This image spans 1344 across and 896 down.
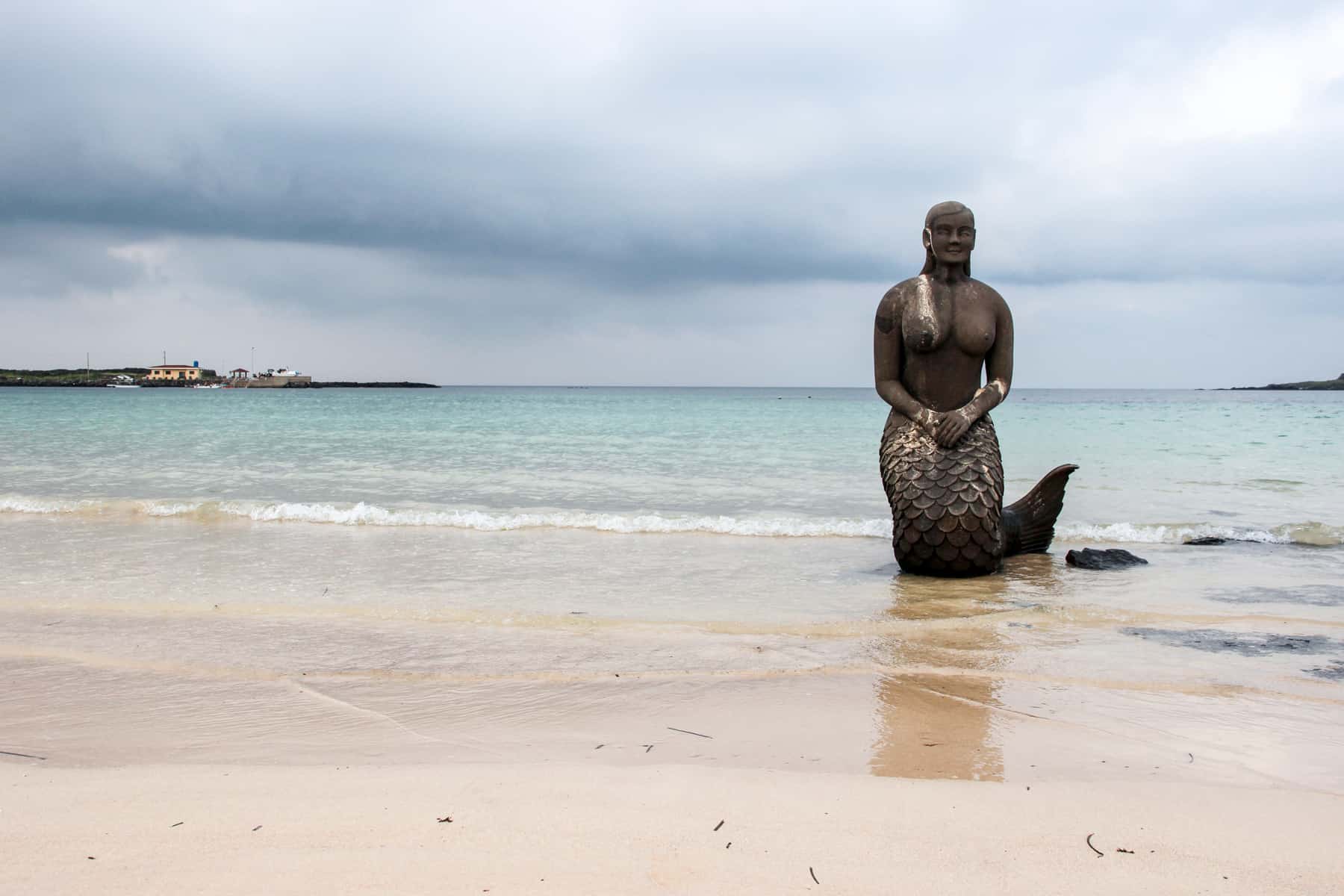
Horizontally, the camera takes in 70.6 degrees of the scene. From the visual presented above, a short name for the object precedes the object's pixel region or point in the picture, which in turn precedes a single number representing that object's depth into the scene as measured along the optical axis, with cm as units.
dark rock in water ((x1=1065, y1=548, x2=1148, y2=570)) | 723
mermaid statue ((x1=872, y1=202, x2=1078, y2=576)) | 646
